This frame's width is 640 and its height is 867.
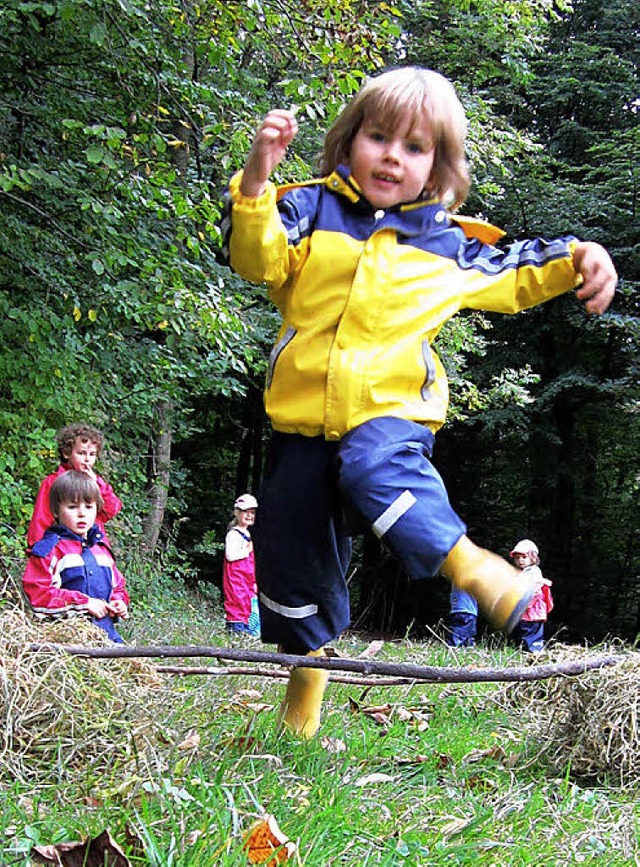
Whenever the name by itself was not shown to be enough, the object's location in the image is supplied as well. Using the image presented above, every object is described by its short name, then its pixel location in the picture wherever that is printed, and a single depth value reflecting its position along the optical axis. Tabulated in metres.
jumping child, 2.45
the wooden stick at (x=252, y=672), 2.64
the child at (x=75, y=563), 4.61
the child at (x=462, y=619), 8.89
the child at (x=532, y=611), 8.02
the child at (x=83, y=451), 5.77
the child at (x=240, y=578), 8.96
